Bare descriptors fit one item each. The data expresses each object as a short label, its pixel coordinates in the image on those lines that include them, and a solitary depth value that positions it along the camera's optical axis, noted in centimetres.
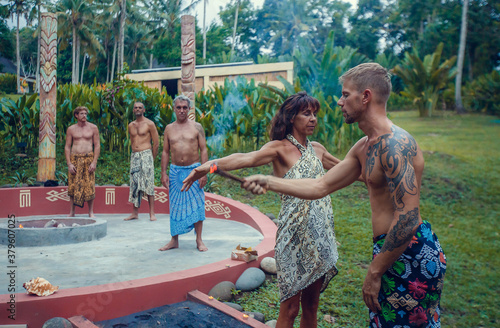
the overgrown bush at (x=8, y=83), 1513
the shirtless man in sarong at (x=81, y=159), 708
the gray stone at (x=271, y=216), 716
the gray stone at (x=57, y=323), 306
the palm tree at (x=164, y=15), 2838
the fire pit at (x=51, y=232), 541
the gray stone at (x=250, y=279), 405
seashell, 320
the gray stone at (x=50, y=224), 589
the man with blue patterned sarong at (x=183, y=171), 505
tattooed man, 188
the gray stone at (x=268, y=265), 437
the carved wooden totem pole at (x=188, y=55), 921
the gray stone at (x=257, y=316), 339
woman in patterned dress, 274
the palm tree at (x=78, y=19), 2806
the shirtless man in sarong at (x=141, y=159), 721
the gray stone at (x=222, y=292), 381
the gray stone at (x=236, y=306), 354
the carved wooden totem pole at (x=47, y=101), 900
